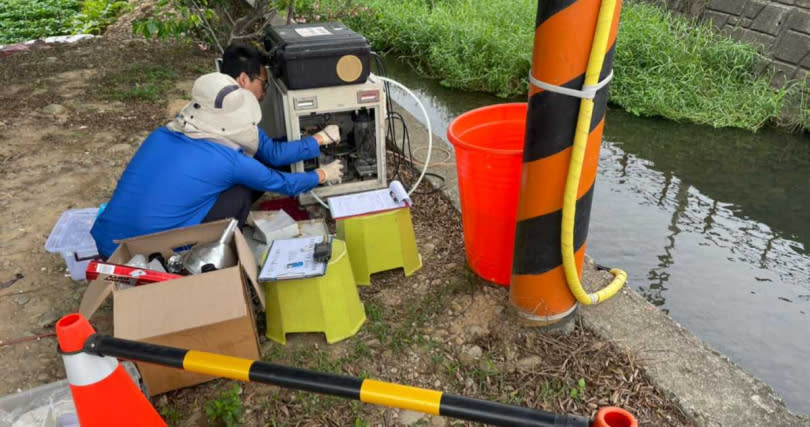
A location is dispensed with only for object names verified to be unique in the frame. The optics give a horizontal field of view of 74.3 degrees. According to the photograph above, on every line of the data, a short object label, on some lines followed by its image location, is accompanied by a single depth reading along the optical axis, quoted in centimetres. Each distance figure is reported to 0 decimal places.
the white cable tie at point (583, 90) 182
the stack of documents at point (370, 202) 272
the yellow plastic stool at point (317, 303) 235
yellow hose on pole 174
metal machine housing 314
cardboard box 202
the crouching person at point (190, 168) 250
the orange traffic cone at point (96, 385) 155
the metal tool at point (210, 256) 233
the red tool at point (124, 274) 204
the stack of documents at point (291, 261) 229
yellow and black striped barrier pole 122
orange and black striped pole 178
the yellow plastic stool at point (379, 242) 273
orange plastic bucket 234
